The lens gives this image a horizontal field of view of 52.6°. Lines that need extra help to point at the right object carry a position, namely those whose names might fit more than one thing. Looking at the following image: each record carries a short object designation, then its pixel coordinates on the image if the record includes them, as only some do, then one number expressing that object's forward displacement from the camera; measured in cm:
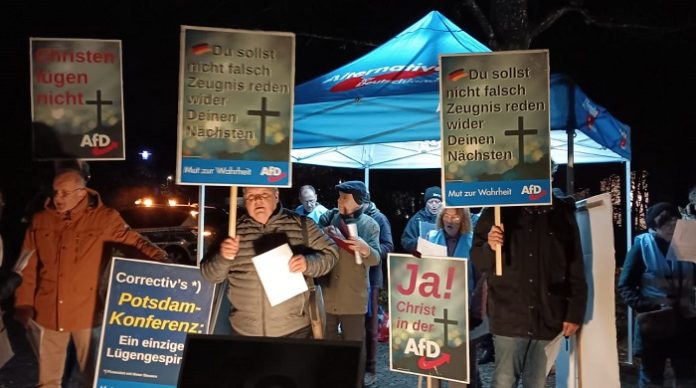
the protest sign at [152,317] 464
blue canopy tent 604
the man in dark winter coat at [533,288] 436
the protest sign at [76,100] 452
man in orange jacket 452
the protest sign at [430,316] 493
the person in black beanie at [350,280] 589
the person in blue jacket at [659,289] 550
